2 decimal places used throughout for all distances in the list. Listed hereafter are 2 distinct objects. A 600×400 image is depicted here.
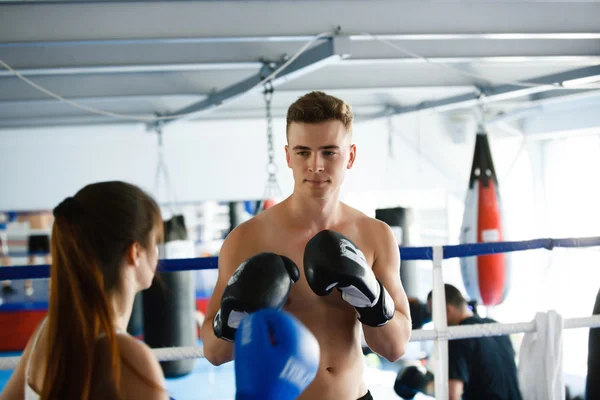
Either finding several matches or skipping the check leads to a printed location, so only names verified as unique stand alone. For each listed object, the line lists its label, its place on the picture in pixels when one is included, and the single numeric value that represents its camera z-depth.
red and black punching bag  4.86
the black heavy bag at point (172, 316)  5.21
